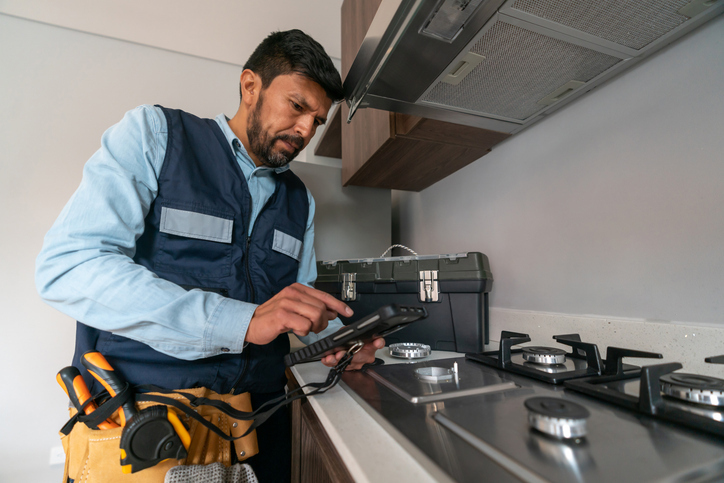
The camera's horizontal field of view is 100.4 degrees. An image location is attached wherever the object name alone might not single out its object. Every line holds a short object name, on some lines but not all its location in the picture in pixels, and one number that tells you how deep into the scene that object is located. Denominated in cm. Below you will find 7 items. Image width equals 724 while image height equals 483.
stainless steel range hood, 49
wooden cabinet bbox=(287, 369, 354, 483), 35
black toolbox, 86
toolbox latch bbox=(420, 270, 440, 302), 92
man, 54
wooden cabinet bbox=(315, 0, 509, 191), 95
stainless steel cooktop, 26
